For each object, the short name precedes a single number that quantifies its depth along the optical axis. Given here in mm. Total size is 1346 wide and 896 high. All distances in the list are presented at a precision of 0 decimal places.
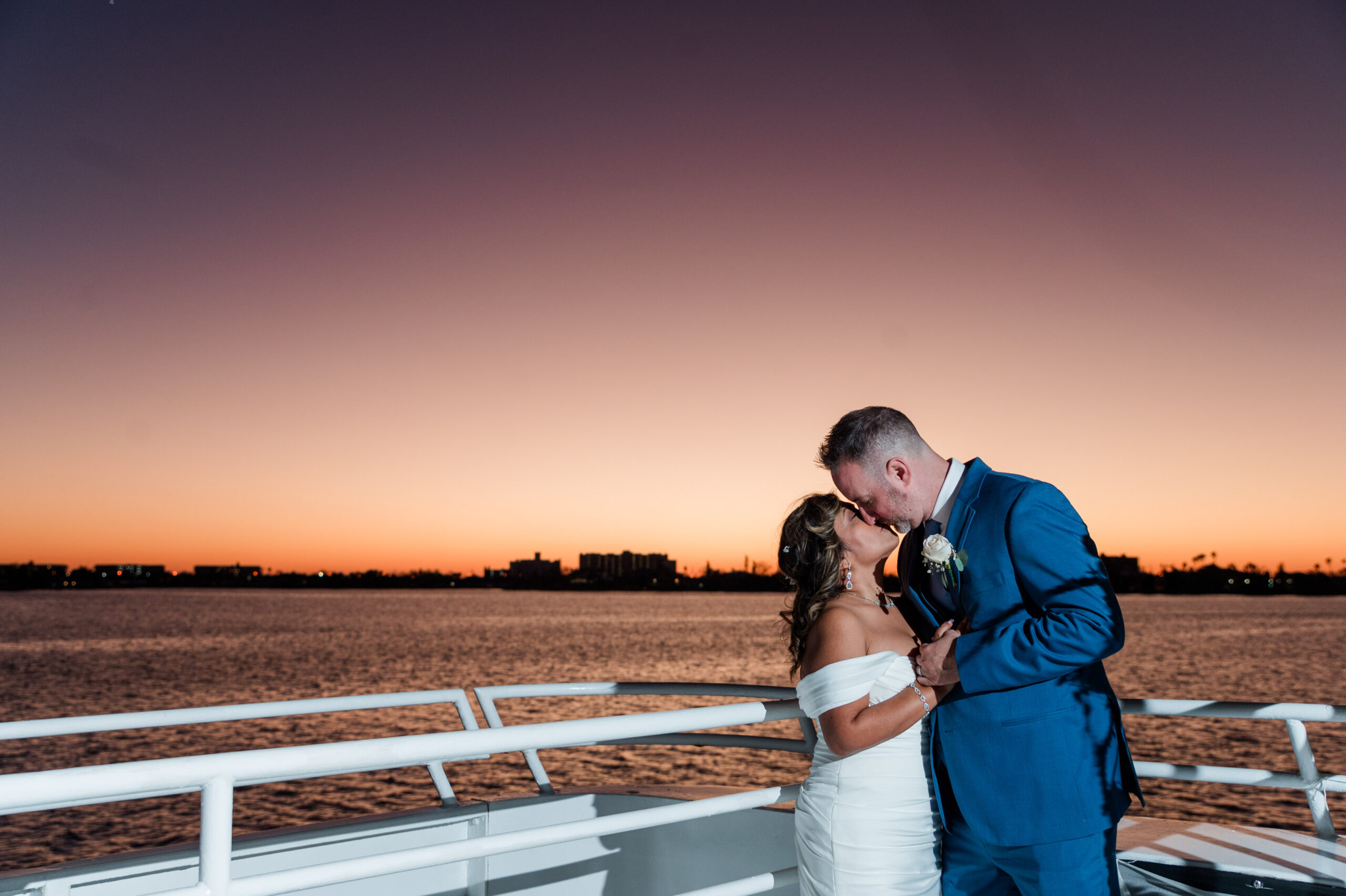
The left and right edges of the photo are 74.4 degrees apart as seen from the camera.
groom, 1931
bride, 2068
